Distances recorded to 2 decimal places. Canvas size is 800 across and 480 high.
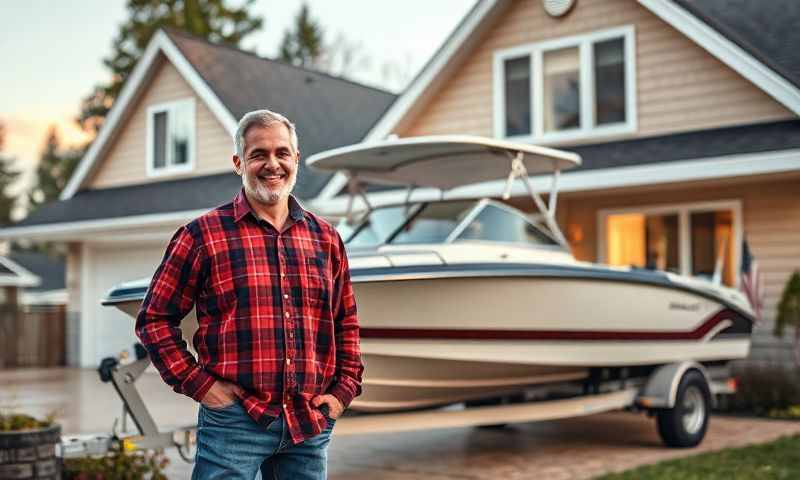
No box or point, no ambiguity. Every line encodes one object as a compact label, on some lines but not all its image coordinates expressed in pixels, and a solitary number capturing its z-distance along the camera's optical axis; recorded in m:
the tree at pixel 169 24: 33.47
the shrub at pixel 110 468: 6.82
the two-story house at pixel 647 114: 12.01
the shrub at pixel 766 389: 11.67
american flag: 12.23
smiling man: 3.48
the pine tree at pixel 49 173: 64.38
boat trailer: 6.73
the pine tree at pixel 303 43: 45.16
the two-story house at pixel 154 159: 18.00
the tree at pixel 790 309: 11.70
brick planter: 6.45
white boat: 7.31
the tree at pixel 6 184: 60.48
